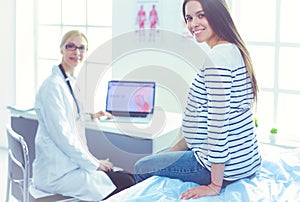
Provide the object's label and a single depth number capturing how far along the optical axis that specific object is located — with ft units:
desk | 8.36
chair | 6.93
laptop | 9.38
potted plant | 9.90
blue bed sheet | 4.77
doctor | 7.48
